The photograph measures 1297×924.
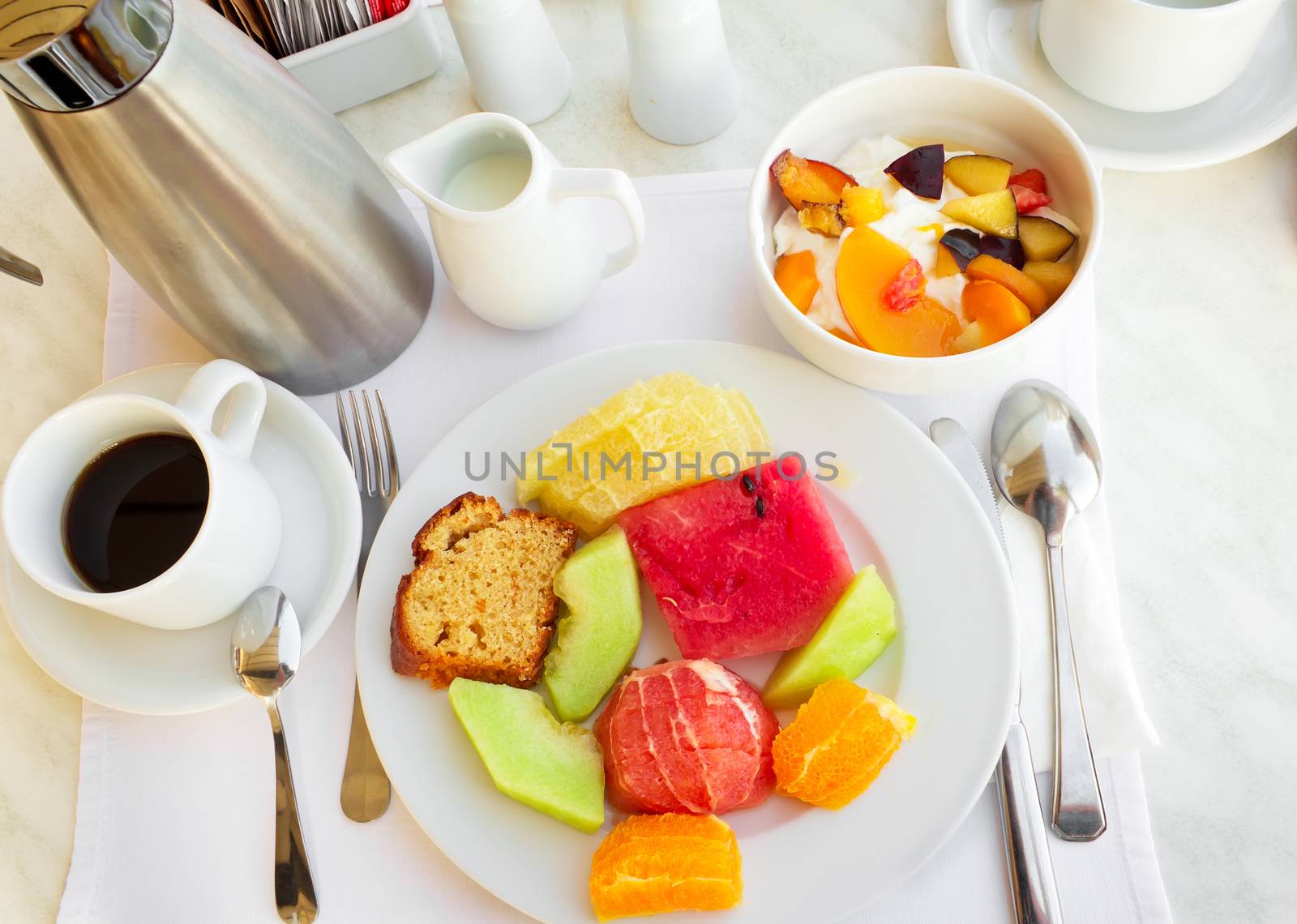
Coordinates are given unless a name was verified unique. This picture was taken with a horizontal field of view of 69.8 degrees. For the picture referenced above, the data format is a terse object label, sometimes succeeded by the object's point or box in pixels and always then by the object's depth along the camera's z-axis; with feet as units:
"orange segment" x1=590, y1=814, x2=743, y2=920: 2.73
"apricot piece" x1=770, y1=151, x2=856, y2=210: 3.32
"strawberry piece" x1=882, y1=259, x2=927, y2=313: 3.13
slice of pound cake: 3.12
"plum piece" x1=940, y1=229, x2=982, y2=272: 3.20
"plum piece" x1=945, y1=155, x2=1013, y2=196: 3.34
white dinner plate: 2.87
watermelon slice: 3.11
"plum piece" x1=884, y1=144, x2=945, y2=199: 3.31
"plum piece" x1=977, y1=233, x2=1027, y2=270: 3.22
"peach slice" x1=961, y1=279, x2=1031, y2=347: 3.07
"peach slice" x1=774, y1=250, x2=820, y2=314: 3.25
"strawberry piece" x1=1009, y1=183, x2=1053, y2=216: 3.32
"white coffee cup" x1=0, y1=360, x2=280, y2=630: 2.86
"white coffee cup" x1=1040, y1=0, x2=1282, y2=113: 3.32
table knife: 2.87
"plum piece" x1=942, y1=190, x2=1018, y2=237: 3.24
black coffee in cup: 3.06
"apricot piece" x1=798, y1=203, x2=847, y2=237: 3.25
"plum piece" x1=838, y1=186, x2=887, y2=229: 3.24
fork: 3.20
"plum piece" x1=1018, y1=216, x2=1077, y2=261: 3.24
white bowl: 3.08
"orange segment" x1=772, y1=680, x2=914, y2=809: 2.83
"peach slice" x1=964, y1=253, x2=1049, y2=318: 3.14
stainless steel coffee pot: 2.39
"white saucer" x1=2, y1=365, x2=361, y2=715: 3.16
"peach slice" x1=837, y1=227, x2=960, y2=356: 3.15
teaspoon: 3.09
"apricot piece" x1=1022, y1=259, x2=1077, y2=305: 3.17
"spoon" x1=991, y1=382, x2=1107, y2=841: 3.04
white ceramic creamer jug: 3.10
